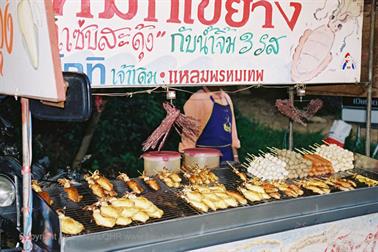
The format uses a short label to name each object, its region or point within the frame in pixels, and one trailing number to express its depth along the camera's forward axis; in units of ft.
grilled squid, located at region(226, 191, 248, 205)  10.82
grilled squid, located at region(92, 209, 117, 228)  9.27
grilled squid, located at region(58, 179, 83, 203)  10.60
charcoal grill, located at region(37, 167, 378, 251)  8.89
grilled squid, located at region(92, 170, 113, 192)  11.35
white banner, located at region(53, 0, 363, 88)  9.46
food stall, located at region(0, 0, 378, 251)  9.29
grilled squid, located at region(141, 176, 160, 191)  11.68
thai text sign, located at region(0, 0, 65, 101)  6.04
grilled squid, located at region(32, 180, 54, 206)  10.14
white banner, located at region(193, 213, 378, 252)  10.23
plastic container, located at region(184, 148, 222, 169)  13.65
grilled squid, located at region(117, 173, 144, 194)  11.40
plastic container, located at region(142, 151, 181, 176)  12.96
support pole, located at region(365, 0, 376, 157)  13.83
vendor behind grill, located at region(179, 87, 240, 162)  19.33
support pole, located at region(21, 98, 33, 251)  7.34
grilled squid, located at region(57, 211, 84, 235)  8.68
